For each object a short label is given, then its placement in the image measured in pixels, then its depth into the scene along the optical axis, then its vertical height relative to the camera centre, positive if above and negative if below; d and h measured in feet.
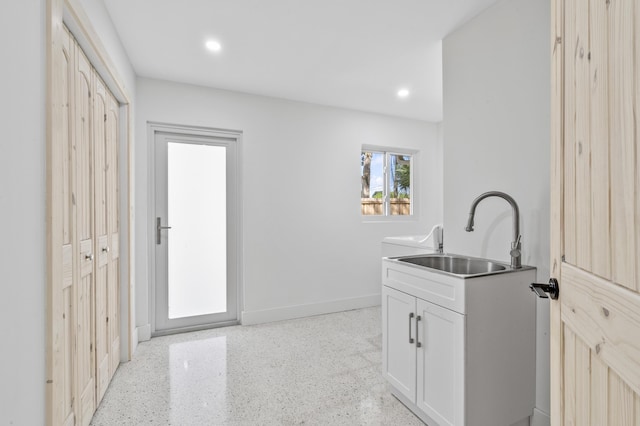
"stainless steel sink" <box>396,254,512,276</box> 6.61 -1.17
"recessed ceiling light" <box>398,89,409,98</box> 11.12 +4.19
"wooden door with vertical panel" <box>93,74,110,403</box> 6.47 -0.47
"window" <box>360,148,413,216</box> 14.10 +1.24
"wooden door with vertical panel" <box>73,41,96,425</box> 5.45 -0.56
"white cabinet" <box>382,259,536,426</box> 4.98 -2.31
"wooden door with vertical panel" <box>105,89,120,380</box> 7.36 -0.55
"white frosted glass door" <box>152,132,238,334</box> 10.43 -0.73
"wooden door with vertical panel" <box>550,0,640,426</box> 1.81 -0.02
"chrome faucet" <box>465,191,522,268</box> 5.57 -0.35
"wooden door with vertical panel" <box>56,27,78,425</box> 4.85 -0.47
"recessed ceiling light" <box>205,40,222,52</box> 7.93 +4.21
